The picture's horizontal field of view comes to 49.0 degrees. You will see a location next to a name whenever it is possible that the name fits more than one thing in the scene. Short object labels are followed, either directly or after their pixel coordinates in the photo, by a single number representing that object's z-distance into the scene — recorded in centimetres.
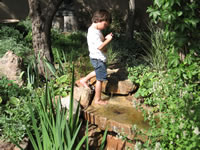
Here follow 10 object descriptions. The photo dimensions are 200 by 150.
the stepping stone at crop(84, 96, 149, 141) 308
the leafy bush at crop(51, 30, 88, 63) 558
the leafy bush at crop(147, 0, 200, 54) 256
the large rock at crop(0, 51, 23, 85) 387
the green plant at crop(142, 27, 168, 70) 405
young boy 330
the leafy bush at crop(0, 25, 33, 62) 555
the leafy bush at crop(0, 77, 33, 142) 272
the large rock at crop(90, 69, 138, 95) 379
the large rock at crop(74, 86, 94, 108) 362
